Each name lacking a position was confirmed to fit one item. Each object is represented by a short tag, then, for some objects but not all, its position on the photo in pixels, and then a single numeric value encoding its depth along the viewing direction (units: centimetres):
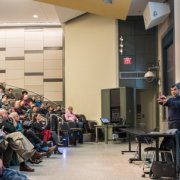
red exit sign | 1432
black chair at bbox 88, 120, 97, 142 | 1428
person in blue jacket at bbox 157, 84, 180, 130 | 571
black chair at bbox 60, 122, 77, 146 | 1160
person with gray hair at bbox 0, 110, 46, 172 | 603
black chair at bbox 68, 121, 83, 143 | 1248
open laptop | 1305
